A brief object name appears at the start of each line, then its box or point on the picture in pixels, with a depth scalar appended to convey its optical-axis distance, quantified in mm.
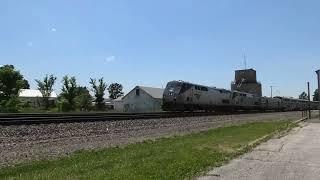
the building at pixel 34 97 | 126156
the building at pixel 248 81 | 125875
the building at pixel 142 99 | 97375
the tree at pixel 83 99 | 91250
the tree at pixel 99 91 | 103062
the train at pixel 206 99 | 49406
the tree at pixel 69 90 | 92312
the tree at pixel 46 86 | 120000
